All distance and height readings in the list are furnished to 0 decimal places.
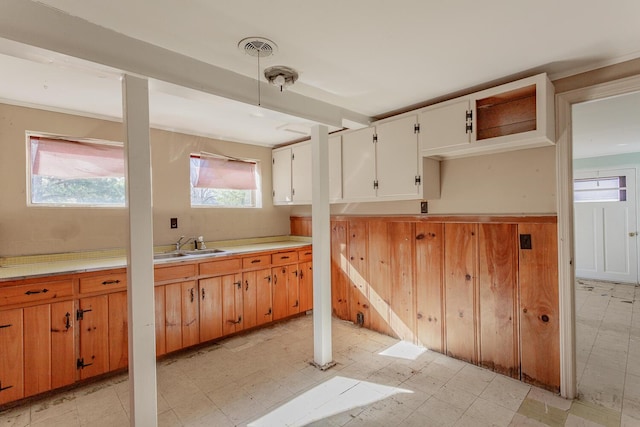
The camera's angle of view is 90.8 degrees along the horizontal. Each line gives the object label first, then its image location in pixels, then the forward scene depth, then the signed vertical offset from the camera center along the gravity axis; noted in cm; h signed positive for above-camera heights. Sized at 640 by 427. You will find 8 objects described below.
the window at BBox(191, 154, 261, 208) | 371 +40
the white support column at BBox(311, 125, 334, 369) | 275 -25
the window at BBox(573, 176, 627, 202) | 544 +33
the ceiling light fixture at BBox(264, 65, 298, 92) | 207 +92
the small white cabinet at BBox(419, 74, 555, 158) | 209 +67
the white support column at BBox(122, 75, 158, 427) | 173 -22
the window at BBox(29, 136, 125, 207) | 274 +41
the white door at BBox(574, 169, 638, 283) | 530 -31
